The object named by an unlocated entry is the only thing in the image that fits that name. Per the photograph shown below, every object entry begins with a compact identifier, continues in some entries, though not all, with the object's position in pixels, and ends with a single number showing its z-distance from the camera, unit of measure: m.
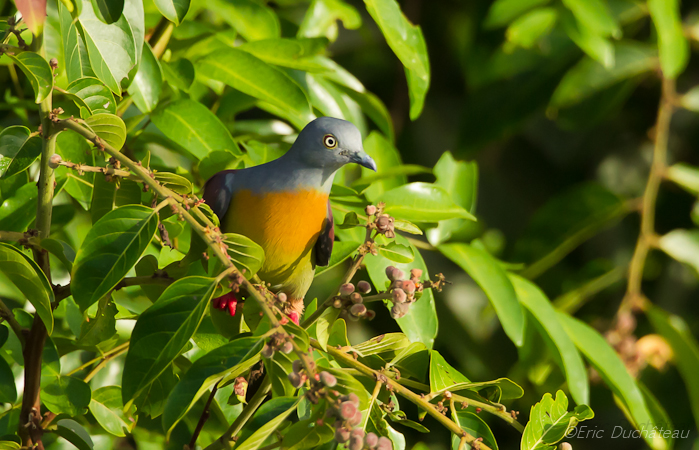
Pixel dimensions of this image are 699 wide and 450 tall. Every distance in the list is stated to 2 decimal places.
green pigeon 5.72
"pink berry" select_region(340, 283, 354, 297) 5.66
